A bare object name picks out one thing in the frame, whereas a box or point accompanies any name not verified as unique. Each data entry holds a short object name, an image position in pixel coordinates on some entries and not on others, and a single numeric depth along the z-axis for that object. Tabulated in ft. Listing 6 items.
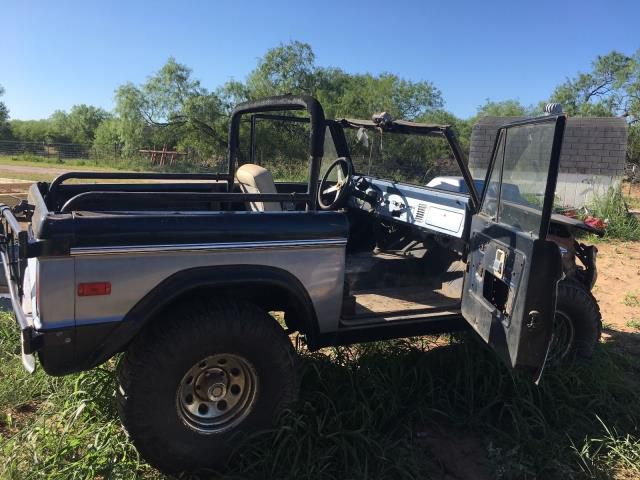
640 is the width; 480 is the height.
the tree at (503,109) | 104.06
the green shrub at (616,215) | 32.78
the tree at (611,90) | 88.41
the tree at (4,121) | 166.91
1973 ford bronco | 7.59
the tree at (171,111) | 93.30
